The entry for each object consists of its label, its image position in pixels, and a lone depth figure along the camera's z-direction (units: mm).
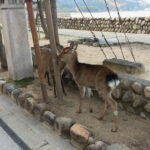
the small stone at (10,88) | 4875
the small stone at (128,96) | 3840
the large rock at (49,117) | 3562
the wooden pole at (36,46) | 3964
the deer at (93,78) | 3373
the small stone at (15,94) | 4627
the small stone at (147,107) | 3607
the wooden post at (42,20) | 10082
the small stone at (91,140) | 2924
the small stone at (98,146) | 2791
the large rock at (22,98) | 4324
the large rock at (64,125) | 3281
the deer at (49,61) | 3859
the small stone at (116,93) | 4043
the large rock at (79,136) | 2966
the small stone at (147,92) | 3544
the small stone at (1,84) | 5246
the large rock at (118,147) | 2775
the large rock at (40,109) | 3824
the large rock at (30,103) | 4055
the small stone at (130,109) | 3868
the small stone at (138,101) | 3693
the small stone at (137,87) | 3672
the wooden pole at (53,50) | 3818
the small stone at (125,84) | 3870
